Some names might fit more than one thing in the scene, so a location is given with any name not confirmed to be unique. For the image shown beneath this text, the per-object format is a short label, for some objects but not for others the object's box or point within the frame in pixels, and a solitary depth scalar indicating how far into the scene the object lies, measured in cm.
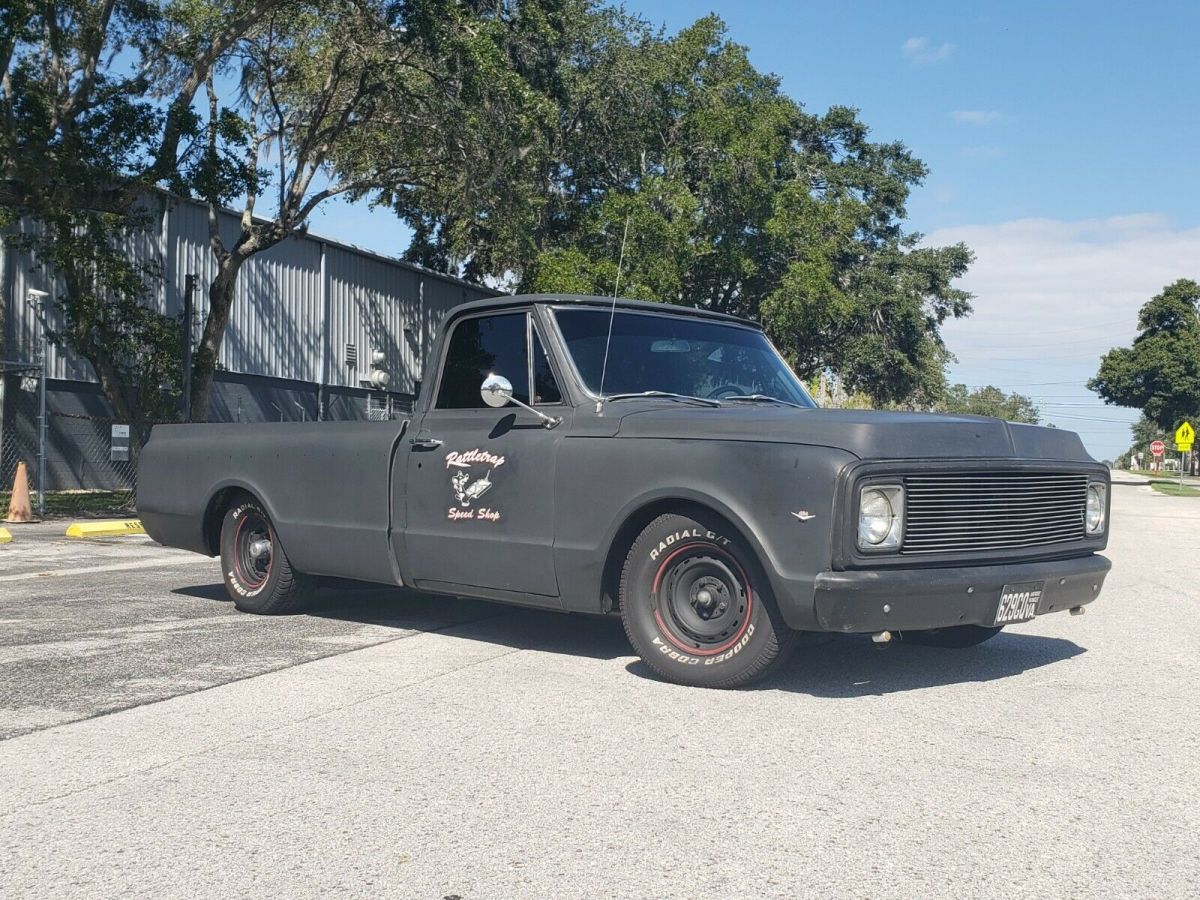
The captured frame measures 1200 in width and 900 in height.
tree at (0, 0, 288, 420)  1773
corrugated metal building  2495
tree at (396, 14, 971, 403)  3359
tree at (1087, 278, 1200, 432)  7244
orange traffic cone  1727
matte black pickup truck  534
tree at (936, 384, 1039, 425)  14300
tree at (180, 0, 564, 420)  2080
